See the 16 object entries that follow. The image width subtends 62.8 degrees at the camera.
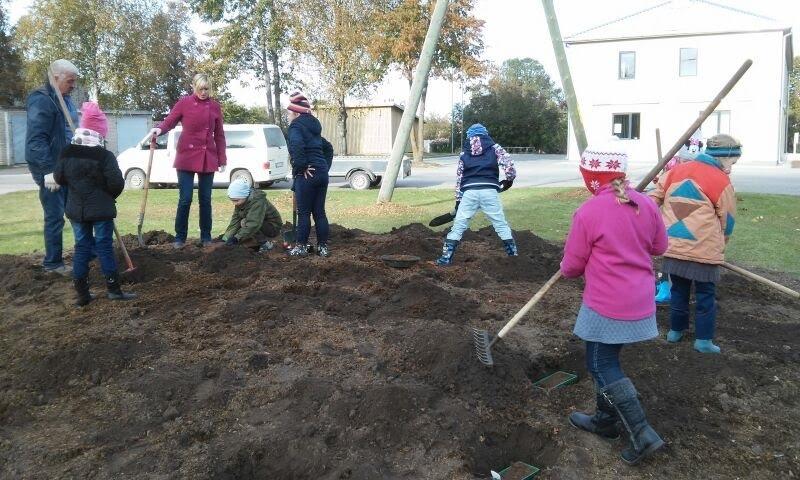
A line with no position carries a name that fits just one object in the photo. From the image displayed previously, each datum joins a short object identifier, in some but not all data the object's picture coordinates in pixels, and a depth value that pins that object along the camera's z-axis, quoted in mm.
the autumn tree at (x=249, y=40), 33750
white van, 19078
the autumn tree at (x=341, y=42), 28828
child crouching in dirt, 7847
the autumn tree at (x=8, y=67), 38031
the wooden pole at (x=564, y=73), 11834
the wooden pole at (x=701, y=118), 4001
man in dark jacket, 6301
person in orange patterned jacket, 4605
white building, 33253
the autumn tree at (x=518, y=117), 61469
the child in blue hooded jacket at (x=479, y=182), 7254
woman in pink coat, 7852
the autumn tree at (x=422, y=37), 28578
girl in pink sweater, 3244
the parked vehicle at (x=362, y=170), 19906
